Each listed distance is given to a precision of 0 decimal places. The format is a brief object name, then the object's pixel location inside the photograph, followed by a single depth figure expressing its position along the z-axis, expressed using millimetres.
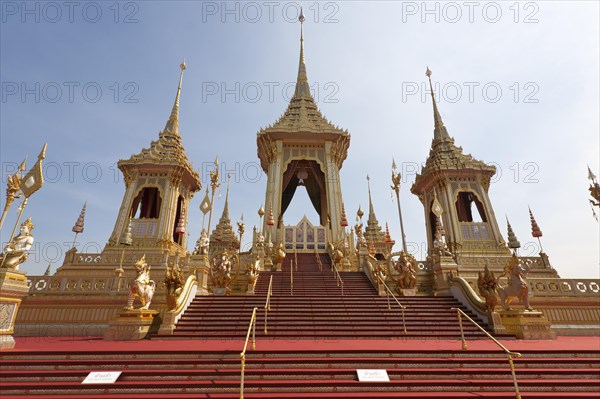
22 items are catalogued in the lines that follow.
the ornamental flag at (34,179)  9672
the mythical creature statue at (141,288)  9312
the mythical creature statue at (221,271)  13180
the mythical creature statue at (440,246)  14667
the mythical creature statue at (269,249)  21344
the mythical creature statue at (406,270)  13398
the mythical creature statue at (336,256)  19188
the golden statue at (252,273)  13453
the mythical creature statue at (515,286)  9430
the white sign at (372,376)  5188
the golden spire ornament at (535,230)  23125
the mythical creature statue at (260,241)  21406
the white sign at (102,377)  5191
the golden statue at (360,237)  19094
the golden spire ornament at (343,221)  24281
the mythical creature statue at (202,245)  14172
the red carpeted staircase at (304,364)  5051
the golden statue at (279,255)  19773
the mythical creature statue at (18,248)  7836
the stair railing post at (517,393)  4508
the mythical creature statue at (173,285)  9430
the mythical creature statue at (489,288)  9516
